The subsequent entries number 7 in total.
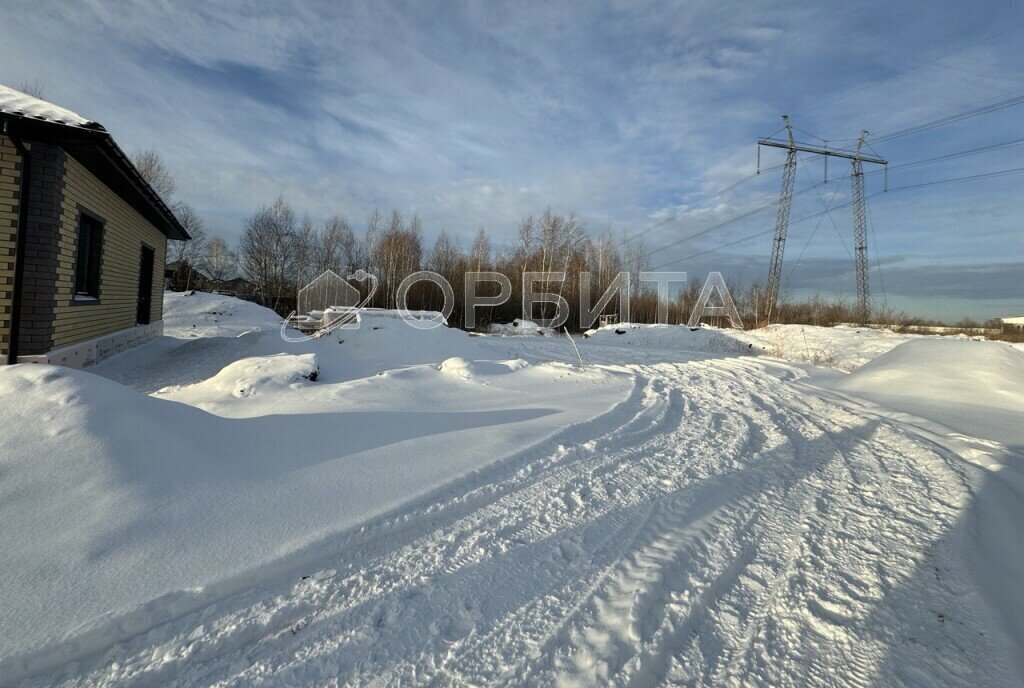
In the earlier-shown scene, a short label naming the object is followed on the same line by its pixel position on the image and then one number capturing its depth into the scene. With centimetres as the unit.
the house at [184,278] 3104
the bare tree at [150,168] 2694
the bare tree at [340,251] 3375
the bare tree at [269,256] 3219
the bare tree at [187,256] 3150
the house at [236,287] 3206
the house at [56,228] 609
